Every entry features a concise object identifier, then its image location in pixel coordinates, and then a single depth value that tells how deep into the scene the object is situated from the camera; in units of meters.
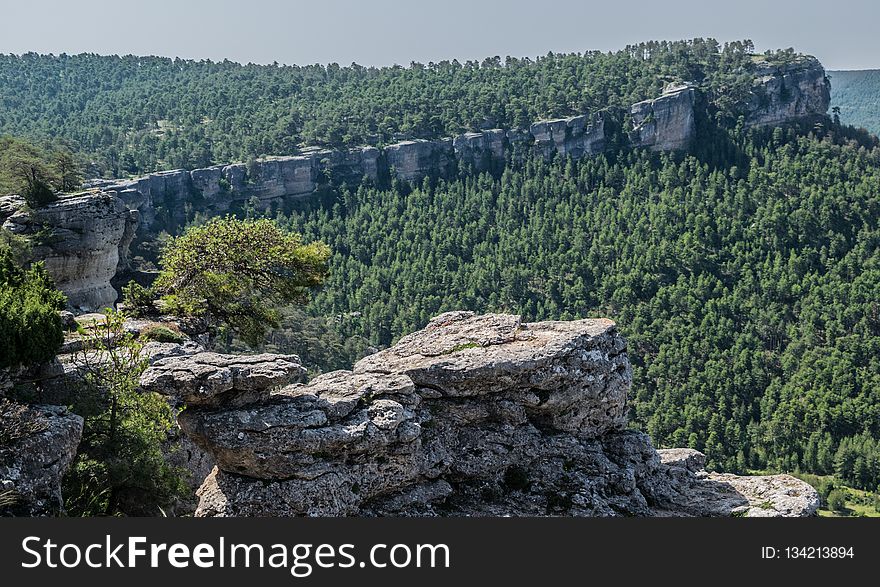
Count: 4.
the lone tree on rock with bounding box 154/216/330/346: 43.19
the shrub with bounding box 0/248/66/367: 26.92
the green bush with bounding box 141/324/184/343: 37.36
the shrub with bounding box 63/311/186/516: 29.28
